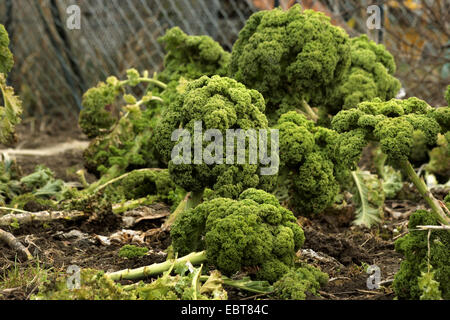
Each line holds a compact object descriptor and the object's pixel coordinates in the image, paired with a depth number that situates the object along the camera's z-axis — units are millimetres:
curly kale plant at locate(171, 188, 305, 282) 2994
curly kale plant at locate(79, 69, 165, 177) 5012
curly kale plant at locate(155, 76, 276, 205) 3490
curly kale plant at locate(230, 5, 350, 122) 4273
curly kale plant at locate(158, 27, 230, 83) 5055
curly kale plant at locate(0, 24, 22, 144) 3959
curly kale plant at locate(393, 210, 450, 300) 2834
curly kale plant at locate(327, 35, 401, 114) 4590
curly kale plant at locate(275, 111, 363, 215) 3871
